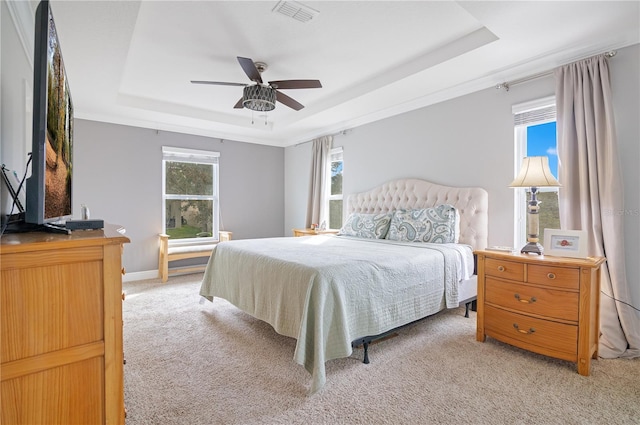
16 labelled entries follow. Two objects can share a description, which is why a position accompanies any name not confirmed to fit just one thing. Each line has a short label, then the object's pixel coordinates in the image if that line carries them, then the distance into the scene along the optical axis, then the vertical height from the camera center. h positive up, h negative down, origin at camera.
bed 1.97 -0.52
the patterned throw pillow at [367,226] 3.74 -0.25
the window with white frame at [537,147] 2.89 +0.58
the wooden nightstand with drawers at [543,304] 2.07 -0.70
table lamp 2.40 +0.19
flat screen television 1.05 +0.29
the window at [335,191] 5.27 +0.25
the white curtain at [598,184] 2.33 +0.19
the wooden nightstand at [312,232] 4.87 -0.43
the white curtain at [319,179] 5.32 +0.46
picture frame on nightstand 2.23 -0.26
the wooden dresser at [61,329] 0.91 -0.40
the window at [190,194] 5.14 +0.16
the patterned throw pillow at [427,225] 3.24 -0.21
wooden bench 4.53 -0.75
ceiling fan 2.78 +1.07
